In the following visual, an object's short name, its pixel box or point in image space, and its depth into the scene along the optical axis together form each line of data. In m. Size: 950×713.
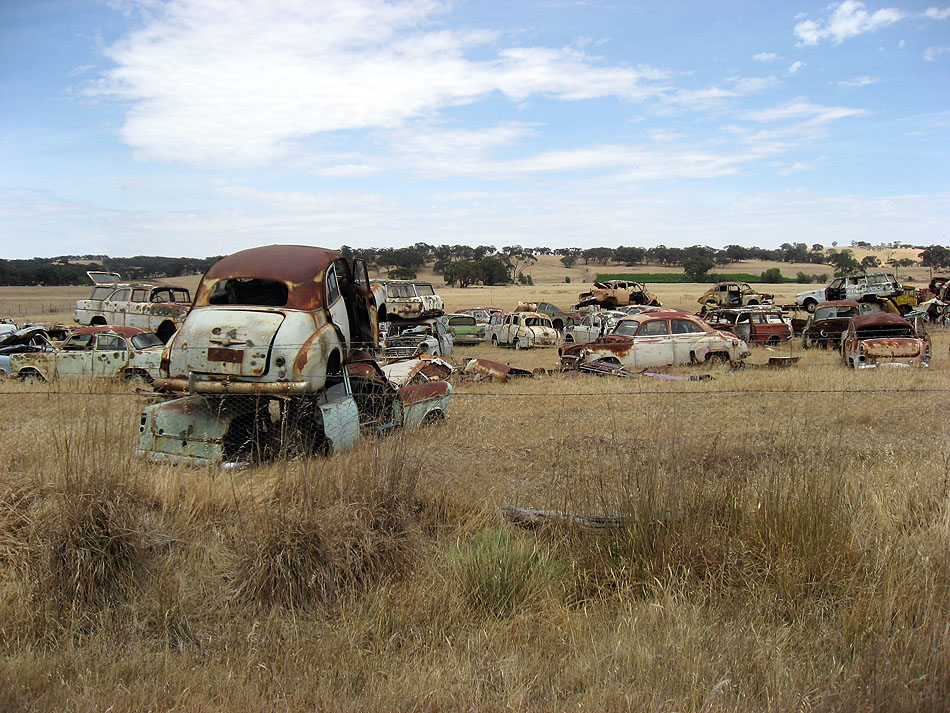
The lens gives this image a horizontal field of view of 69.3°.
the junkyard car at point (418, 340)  15.51
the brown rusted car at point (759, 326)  22.47
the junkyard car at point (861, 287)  29.59
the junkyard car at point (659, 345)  15.51
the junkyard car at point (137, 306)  21.00
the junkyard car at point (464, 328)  27.80
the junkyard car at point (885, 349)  14.52
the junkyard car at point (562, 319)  30.17
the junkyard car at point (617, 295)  36.31
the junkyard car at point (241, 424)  6.83
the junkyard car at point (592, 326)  26.83
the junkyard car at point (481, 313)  29.22
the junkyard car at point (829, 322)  20.30
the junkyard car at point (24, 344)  14.56
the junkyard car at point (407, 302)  23.17
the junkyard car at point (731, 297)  33.19
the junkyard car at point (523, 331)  25.98
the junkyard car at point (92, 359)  14.51
